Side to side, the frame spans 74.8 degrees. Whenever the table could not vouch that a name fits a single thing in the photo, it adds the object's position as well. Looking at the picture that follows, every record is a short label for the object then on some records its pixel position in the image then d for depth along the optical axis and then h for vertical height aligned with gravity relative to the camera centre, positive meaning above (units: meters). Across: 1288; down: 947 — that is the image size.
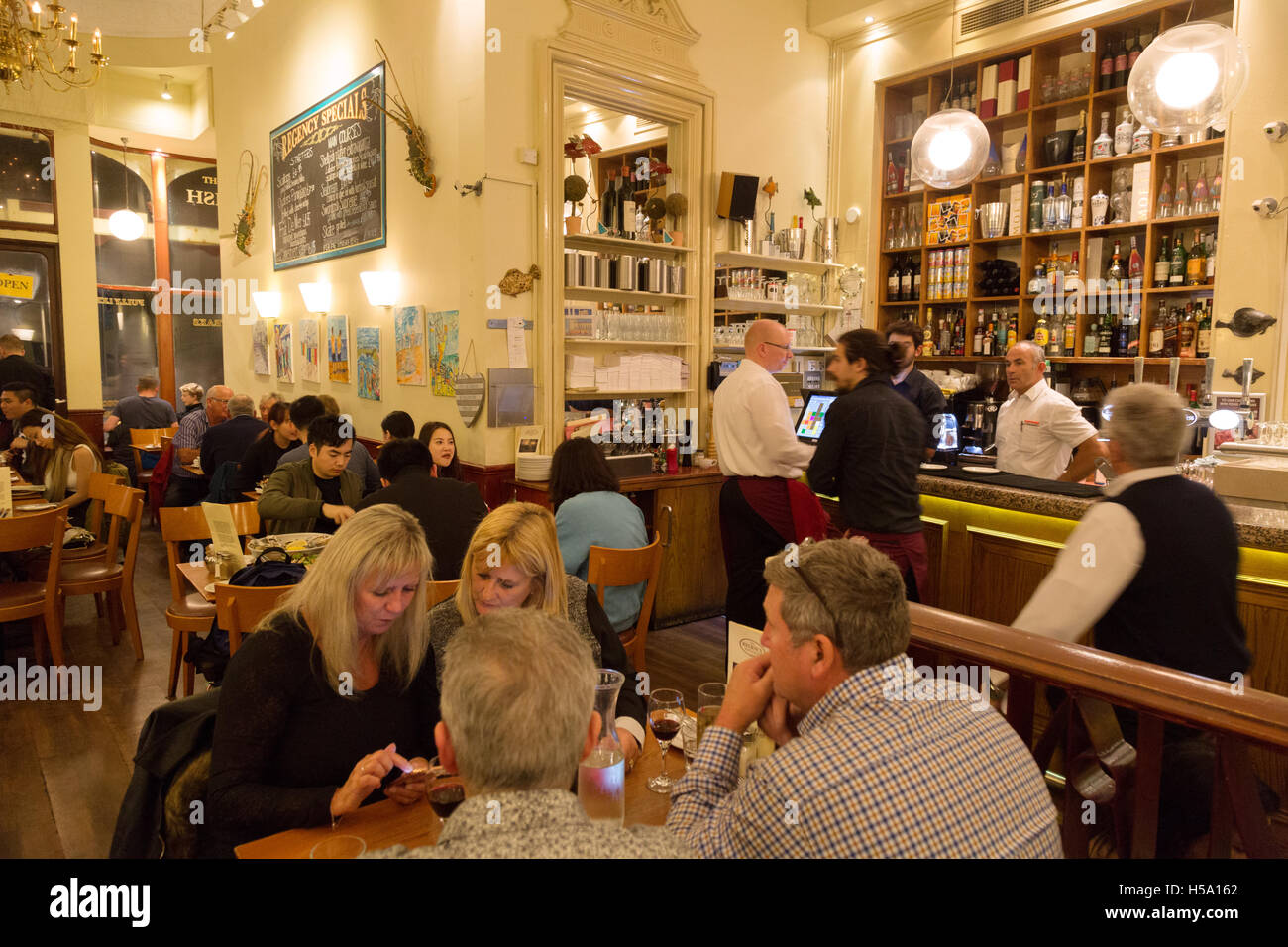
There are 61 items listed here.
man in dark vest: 2.11 -0.47
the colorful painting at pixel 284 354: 7.92 +0.24
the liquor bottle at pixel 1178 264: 5.61 +0.79
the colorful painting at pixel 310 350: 7.40 +0.26
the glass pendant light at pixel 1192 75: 3.40 +1.25
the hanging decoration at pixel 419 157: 5.51 +1.46
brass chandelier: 5.82 +2.39
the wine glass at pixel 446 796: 1.49 -0.74
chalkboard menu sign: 6.30 +1.65
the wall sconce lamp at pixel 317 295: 7.08 +0.71
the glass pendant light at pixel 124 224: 9.70 +1.77
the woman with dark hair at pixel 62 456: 5.18 -0.48
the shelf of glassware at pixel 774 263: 6.31 +0.94
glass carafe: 1.53 -0.73
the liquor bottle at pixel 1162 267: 5.68 +0.78
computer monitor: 5.42 -0.23
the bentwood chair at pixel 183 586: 3.83 -0.96
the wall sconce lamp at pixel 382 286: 6.09 +0.68
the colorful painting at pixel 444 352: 5.43 +0.19
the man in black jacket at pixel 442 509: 3.38 -0.52
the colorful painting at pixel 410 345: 5.84 +0.25
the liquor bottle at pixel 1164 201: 5.63 +1.22
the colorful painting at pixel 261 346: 8.43 +0.34
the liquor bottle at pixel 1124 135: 5.73 +1.68
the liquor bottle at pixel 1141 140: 5.64 +1.63
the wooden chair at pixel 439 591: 2.87 -0.72
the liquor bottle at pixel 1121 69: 5.69 +2.11
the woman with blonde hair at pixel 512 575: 2.19 -0.51
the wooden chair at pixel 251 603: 2.66 -0.71
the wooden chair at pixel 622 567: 3.24 -0.72
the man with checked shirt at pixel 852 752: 1.21 -0.57
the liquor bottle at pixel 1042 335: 6.14 +0.35
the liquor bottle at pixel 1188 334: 5.59 +0.33
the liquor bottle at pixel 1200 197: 5.44 +1.20
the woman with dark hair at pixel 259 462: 5.07 -0.50
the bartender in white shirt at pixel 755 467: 4.34 -0.44
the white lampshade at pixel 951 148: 4.51 +1.26
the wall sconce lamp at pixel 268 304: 8.11 +0.73
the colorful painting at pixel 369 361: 6.45 +0.15
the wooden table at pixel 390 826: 1.52 -0.83
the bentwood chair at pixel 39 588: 3.84 -1.07
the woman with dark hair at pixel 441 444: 4.89 -0.37
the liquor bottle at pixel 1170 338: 5.70 +0.31
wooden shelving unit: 5.63 +1.53
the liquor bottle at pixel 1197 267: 5.50 +0.76
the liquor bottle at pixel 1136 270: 5.79 +0.77
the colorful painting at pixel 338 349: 6.91 +0.26
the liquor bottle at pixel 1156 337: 5.75 +0.32
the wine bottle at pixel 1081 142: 5.95 +1.70
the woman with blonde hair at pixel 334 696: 1.67 -0.69
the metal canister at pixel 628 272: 5.69 +0.73
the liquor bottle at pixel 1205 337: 5.50 +0.30
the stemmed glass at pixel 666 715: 1.82 -0.73
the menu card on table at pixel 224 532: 3.24 -0.59
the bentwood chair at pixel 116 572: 4.50 -1.07
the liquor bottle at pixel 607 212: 5.89 +1.18
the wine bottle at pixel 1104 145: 5.82 +1.64
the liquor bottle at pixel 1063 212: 6.04 +1.22
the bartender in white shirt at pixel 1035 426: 4.66 -0.24
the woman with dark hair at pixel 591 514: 3.47 -0.55
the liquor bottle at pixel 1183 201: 5.55 +1.20
